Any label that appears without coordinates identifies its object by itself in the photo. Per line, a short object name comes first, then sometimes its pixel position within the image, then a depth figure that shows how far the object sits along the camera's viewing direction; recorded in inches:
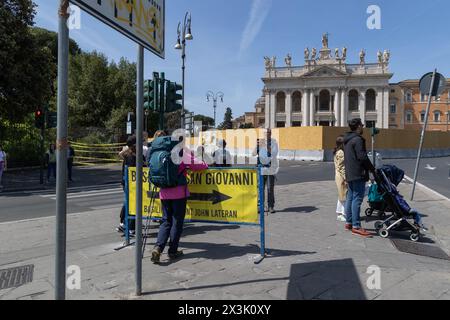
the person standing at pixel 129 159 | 244.0
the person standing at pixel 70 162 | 656.7
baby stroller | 232.2
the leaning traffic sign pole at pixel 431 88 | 346.9
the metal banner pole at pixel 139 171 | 138.7
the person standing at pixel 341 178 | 286.0
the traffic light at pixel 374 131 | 577.3
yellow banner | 196.4
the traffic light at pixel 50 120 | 582.0
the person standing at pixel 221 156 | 345.7
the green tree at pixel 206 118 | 4431.6
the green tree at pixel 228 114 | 3956.7
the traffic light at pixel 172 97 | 257.4
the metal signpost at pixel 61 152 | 89.6
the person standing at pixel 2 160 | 542.2
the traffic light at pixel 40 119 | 611.5
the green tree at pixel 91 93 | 1525.6
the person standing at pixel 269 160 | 317.4
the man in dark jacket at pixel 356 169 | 236.2
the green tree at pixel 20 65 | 636.1
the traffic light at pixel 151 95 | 223.5
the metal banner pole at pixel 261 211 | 188.5
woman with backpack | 179.8
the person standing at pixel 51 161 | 631.8
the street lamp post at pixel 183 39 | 820.0
